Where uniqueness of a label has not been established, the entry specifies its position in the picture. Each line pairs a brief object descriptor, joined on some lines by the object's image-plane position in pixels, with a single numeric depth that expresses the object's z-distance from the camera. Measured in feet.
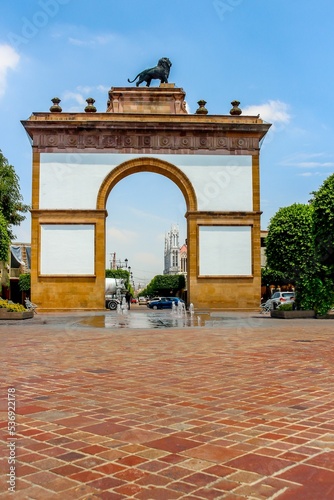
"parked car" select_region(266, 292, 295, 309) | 103.13
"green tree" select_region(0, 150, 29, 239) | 131.13
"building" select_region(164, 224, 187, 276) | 449.39
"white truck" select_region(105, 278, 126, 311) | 137.69
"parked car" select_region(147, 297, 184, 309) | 146.20
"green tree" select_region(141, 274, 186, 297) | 249.88
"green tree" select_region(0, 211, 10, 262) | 95.86
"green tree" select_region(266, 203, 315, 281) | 108.37
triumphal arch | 99.19
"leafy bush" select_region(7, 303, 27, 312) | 69.05
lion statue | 109.91
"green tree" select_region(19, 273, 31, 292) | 161.38
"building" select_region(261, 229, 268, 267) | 211.57
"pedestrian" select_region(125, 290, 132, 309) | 153.67
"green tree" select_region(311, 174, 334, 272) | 69.72
